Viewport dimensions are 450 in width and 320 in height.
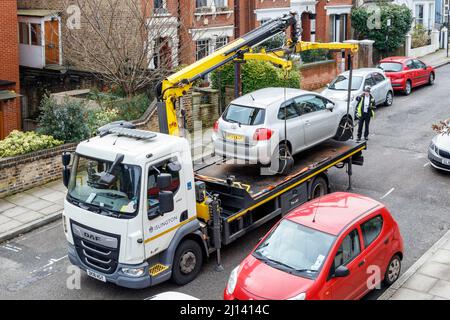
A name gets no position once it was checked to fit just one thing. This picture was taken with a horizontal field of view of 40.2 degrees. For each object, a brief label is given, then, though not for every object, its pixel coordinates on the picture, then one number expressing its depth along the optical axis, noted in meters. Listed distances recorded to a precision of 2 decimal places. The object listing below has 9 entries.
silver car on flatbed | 13.05
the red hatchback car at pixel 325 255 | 9.07
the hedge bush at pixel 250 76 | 22.77
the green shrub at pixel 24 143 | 15.78
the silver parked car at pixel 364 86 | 22.30
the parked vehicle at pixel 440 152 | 16.41
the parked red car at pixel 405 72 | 26.48
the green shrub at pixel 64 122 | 17.11
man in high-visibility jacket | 19.50
